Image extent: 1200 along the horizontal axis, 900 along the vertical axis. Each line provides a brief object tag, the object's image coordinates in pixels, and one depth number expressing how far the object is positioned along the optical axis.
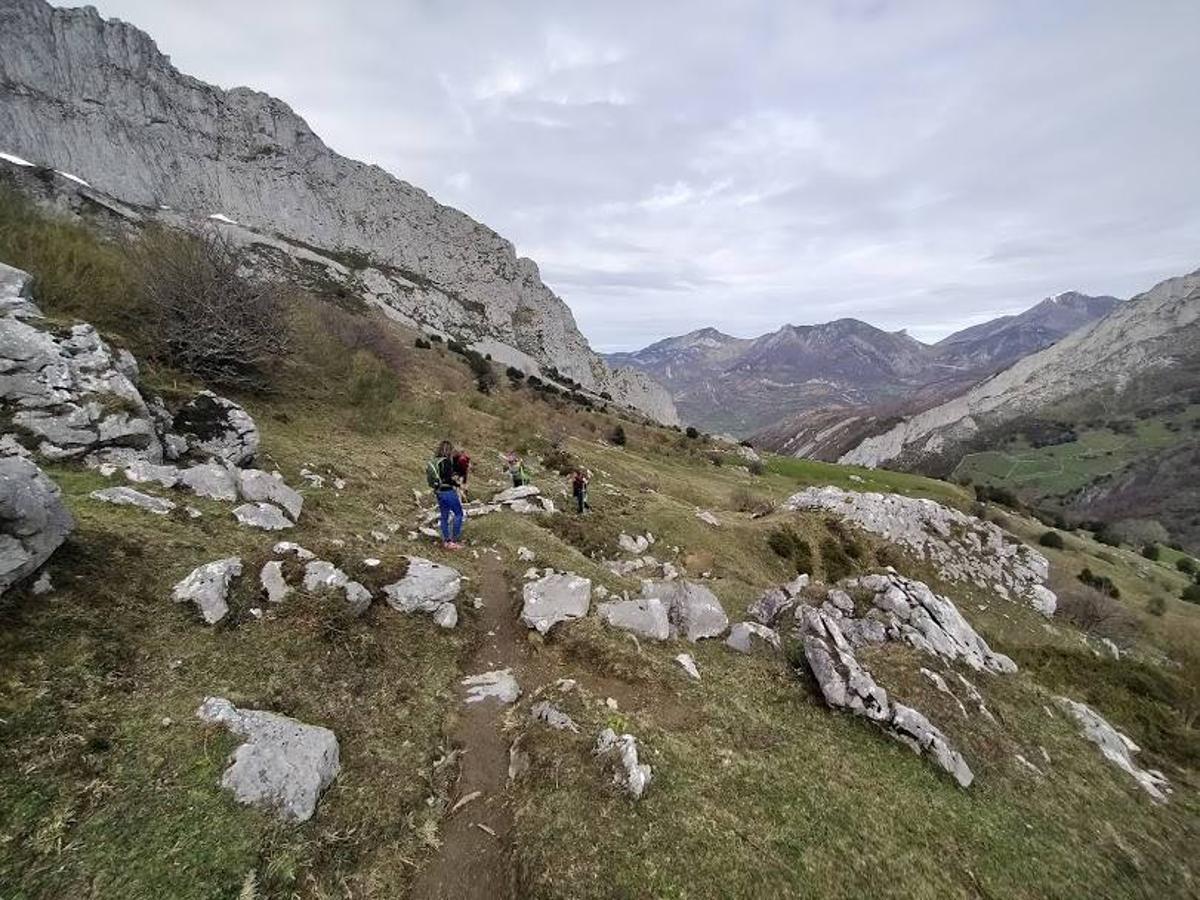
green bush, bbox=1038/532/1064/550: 53.12
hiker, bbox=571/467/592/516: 27.84
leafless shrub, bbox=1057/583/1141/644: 37.19
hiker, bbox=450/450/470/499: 18.02
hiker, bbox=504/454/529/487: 27.94
